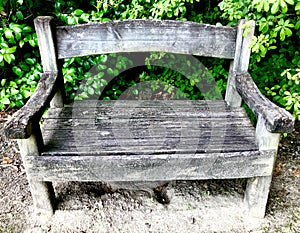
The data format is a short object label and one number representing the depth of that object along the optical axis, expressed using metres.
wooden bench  1.82
